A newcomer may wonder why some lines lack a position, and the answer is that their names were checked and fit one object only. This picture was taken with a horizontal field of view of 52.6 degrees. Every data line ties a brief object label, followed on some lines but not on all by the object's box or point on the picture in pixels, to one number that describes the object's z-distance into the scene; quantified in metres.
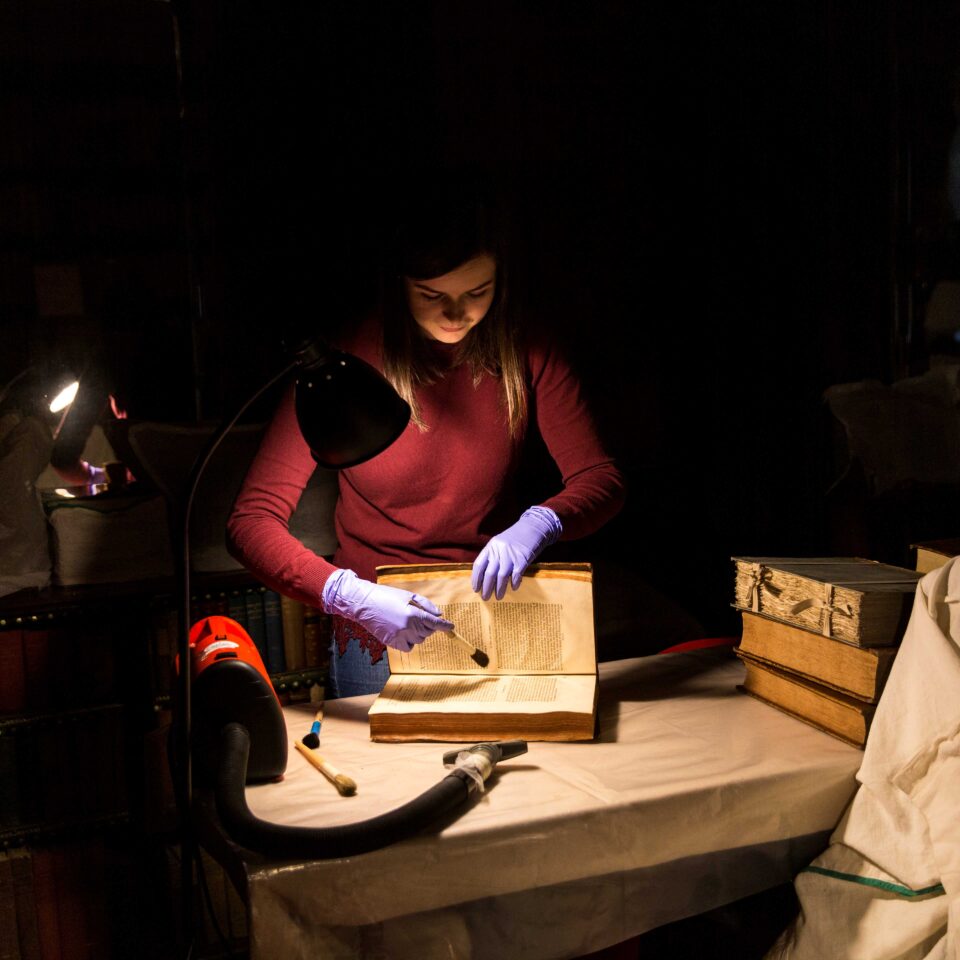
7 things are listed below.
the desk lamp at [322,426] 1.22
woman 1.89
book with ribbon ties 1.42
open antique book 1.50
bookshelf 2.46
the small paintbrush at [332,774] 1.26
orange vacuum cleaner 1.11
